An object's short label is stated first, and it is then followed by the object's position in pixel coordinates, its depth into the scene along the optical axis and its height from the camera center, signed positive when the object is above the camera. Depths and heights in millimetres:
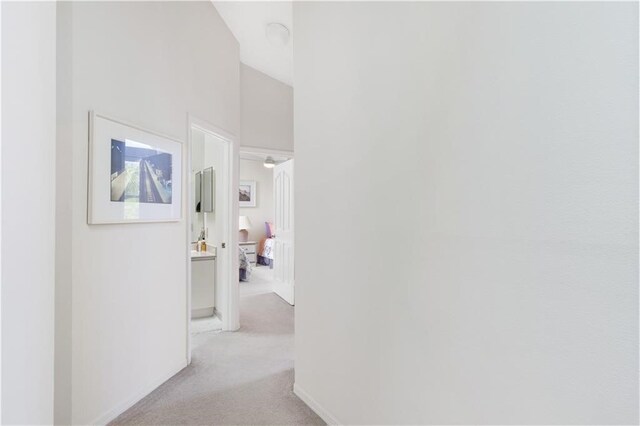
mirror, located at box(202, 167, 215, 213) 4070 +314
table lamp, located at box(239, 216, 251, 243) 7410 -317
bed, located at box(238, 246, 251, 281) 5898 -1005
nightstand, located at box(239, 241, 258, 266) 7265 -833
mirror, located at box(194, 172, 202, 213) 4567 +315
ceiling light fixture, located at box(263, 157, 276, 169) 6175 +1003
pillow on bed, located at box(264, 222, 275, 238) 7947 -359
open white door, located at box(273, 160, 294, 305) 4559 -289
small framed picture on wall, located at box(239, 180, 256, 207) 7701 +477
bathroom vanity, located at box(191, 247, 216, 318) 3740 -830
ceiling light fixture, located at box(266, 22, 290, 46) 3137 +1801
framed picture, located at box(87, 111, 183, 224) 1824 +259
